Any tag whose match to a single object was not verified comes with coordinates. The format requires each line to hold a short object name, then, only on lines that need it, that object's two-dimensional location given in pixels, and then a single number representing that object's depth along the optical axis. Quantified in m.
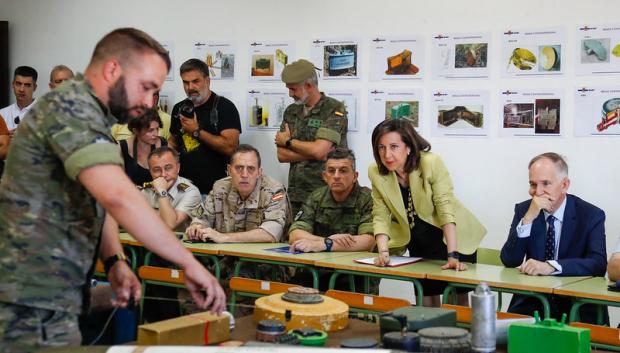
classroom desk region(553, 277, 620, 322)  3.90
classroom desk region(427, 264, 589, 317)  4.09
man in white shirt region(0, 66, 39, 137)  7.66
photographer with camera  6.48
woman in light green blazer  4.78
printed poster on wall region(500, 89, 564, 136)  5.89
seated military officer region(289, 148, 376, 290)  5.29
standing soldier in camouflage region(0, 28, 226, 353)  2.05
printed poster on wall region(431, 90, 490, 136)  6.15
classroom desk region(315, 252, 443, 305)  4.47
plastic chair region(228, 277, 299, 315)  4.46
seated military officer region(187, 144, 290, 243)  5.61
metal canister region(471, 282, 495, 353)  2.31
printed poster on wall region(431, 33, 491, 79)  6.13
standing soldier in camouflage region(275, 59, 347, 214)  6.08
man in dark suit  4.40
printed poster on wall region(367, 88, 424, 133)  6.39
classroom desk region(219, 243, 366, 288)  4.91
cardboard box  2.34
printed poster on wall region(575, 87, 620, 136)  5.70
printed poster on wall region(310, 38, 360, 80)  6.66
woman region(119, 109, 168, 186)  6.34
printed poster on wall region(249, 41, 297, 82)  6.95
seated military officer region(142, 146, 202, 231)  6.04
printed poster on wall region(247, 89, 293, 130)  7.00
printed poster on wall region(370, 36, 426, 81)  6.38
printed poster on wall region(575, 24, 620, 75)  5.70
